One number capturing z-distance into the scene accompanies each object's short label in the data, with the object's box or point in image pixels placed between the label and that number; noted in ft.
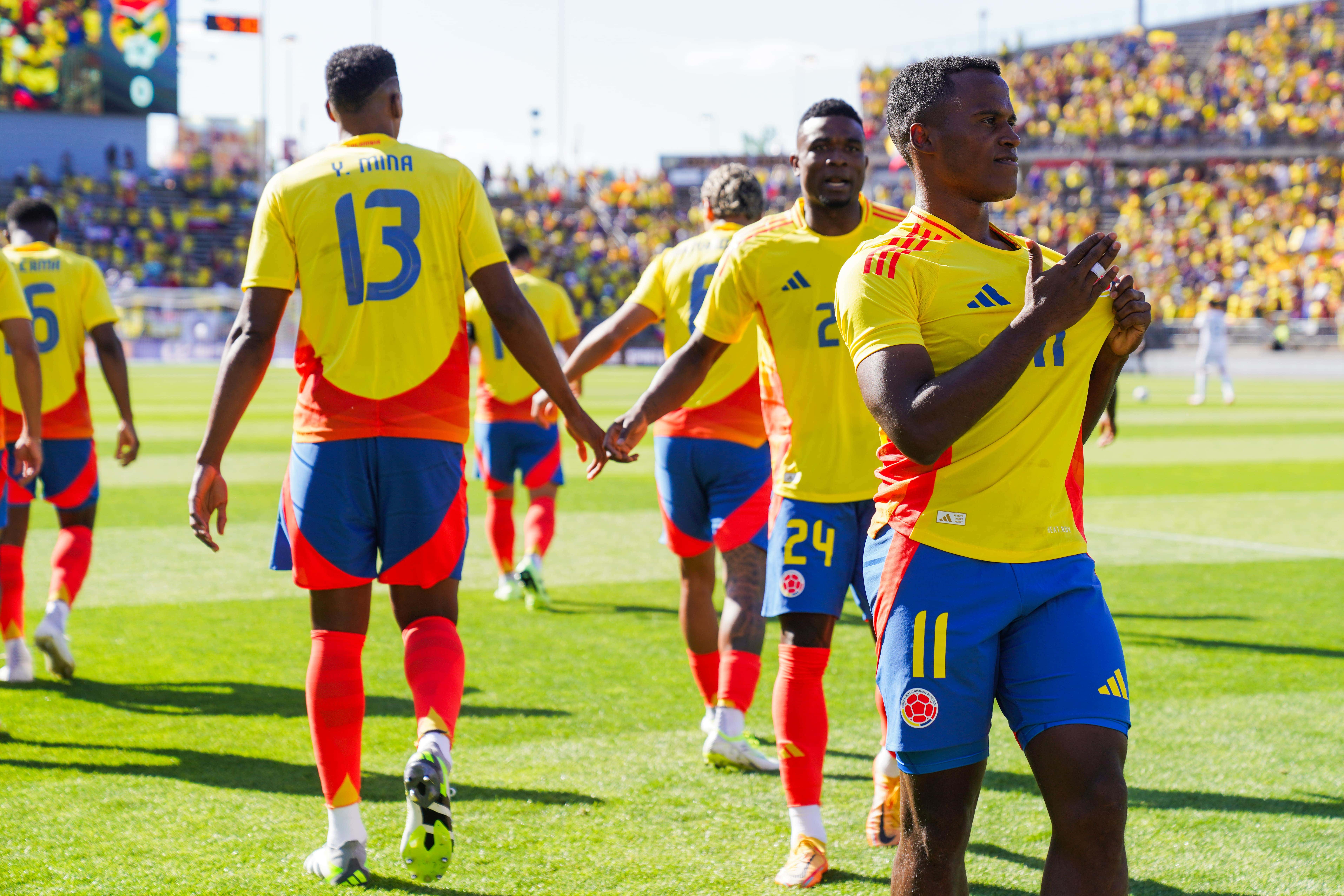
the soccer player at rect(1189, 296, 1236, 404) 162.40
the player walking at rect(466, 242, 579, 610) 54.75
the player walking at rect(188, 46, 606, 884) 23.77
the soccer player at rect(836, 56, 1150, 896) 15.69
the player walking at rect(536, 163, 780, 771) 32.17
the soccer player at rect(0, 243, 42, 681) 34.12
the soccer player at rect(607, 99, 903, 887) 25.18
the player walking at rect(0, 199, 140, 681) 40.73
